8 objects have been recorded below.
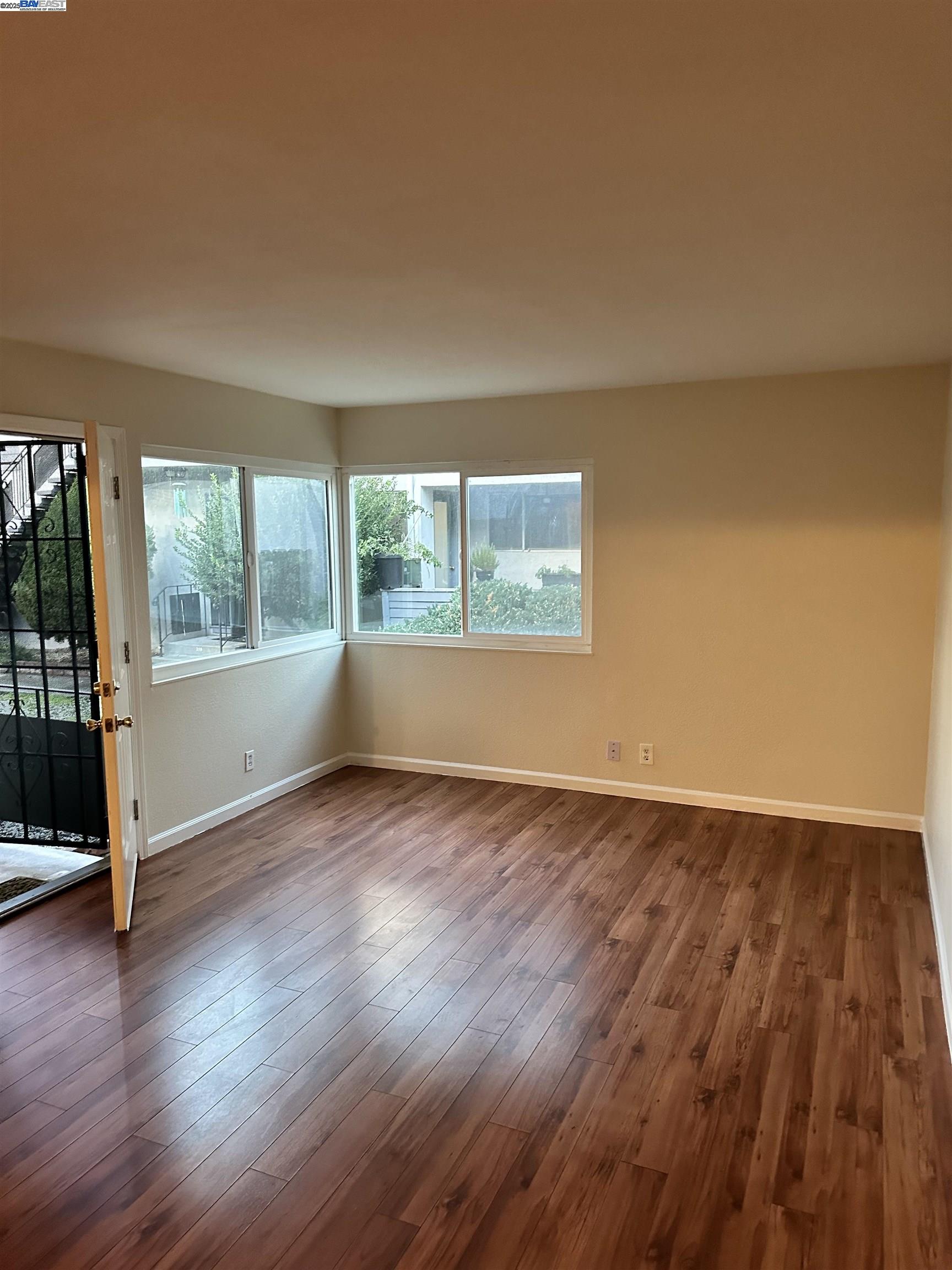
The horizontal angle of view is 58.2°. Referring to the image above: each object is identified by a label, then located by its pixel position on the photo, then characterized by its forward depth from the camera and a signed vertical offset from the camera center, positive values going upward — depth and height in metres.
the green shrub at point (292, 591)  5.22 -0.23
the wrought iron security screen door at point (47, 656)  4.48 -0.54
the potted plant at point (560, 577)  5.26 -0.14
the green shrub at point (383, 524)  5.71 +0.20
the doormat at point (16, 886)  3.97 -1.56
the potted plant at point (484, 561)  5.48 -0.05
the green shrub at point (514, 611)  5.30 -0.37
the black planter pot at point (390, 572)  5.81 -0.11
